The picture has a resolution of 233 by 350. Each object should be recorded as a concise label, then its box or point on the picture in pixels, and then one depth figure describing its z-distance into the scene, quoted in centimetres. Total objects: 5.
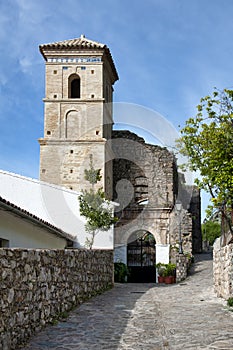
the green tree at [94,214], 1670
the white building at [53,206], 1659
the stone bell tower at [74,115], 2370
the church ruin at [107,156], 2383
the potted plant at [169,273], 1995
